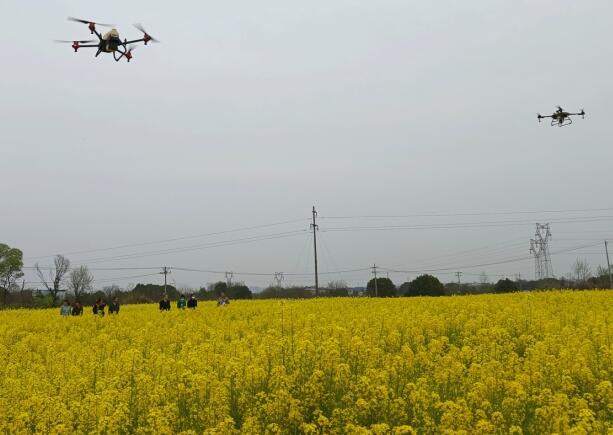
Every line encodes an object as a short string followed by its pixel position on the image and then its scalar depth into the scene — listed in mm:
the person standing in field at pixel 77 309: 25056
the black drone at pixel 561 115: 21859
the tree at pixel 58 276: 80012
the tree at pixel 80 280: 96188
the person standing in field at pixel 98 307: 25384
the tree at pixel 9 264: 78938
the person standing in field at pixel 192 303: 28578
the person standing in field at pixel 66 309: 24125
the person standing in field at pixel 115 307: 25812
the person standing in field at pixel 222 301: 30041
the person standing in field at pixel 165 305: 28656
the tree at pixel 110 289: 96188
